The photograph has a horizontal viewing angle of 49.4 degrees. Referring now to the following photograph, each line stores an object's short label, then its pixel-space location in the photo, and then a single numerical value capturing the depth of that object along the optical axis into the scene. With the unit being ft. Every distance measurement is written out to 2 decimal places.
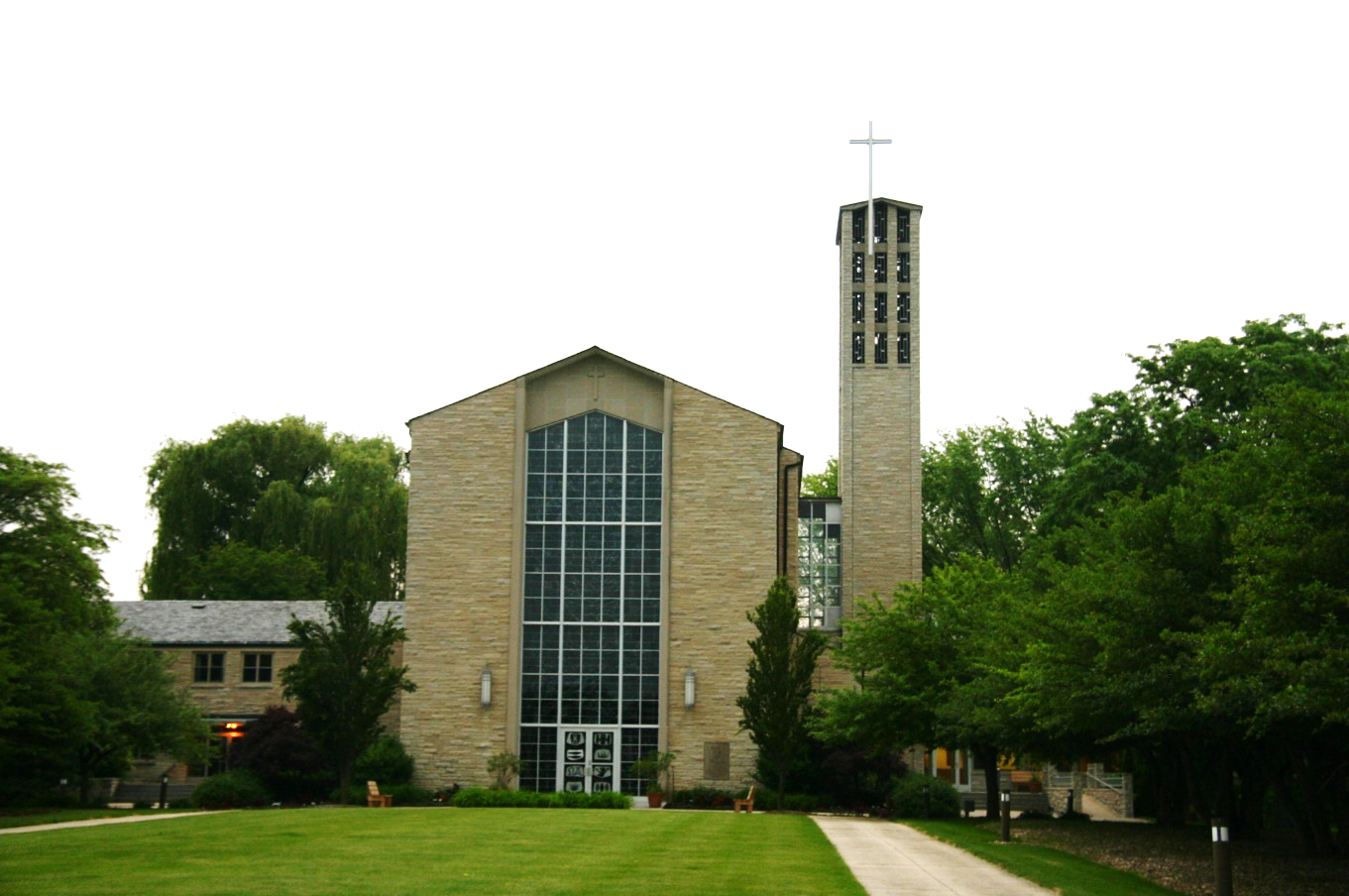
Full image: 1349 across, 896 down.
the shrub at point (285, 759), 136.26
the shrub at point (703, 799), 145.59
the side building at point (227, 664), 165.78
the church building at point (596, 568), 152.66
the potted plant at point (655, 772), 145.89
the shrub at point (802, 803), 138.92
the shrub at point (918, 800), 133.18
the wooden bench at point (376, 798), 135.13
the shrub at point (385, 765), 147.33
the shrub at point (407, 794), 143.54
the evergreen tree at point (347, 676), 129.70
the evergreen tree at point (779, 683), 135.74
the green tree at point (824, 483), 265.75
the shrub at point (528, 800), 134.72
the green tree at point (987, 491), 233.76
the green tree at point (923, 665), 120.38
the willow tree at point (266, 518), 220.23
